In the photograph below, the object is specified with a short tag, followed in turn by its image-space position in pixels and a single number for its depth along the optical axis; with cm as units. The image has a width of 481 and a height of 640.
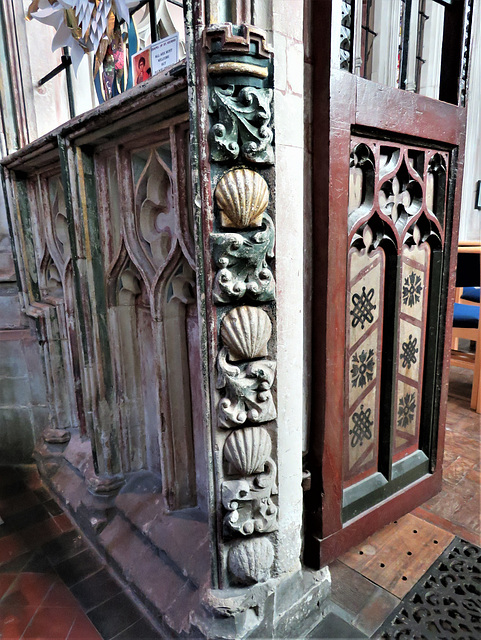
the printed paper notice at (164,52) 119
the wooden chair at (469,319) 260
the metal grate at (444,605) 121
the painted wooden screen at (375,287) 123
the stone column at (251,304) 90
